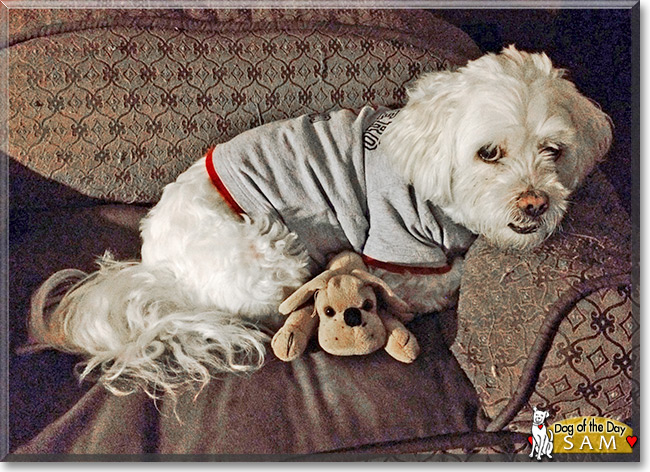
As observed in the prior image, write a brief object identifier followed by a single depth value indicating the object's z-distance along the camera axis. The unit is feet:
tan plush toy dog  2.07
